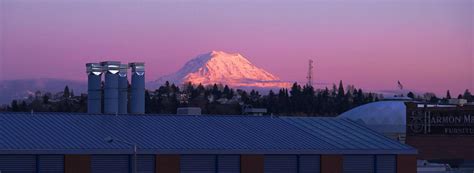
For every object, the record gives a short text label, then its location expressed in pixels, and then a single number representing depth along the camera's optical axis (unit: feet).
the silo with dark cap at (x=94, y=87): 275.18
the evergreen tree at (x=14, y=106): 609.17
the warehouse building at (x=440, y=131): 354.49
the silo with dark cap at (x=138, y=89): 276.62
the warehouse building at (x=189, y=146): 207.00
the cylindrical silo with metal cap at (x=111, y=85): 272.51
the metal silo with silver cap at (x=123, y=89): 277.23
